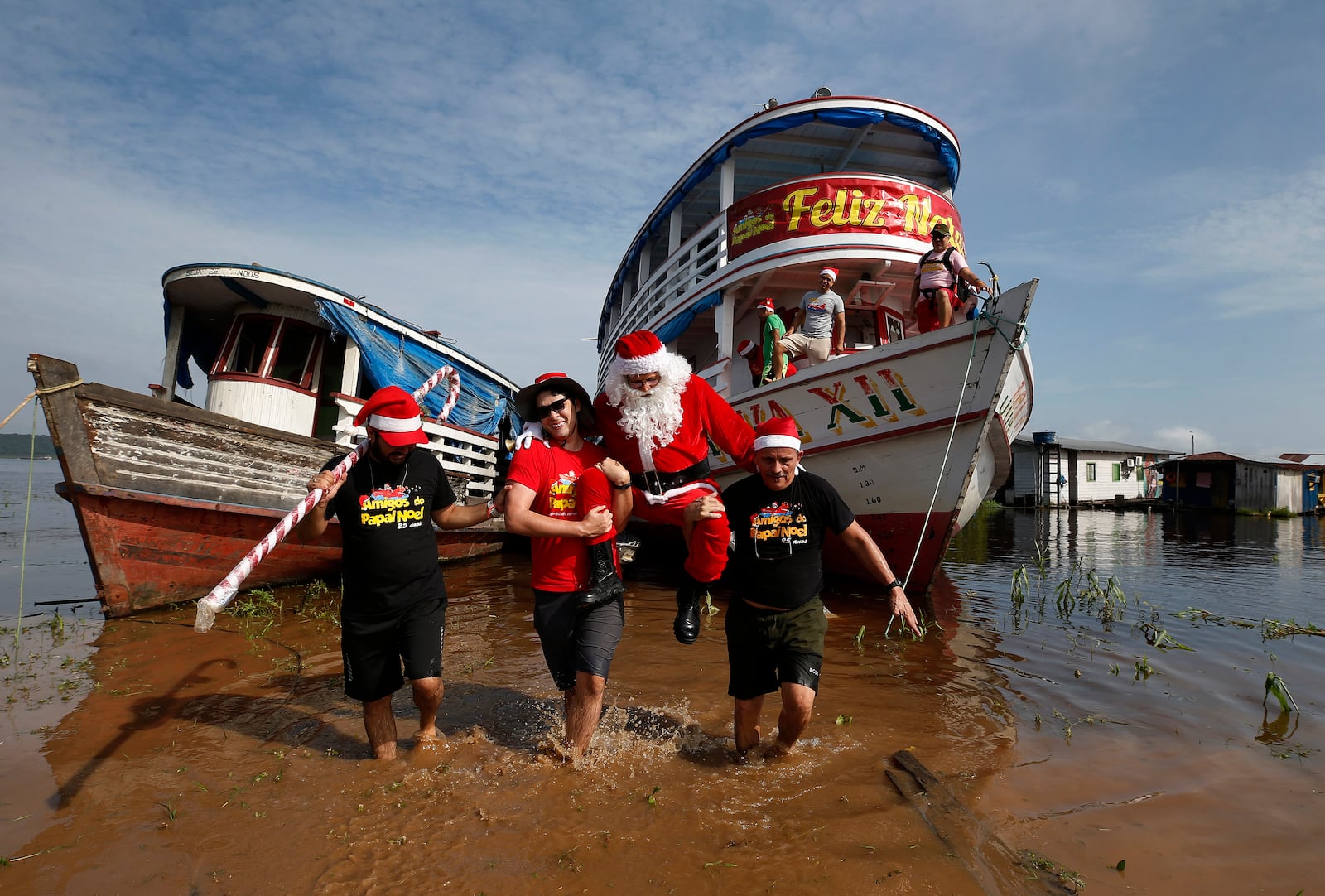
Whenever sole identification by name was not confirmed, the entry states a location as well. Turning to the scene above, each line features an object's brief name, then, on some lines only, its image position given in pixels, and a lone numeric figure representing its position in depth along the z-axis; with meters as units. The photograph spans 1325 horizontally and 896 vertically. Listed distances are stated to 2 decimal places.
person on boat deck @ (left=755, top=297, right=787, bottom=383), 8.27
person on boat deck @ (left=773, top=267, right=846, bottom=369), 8.09
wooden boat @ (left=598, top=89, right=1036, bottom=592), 6.86
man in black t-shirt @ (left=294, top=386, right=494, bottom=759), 3.16
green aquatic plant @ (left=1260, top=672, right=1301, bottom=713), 4.03
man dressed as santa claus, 3.36
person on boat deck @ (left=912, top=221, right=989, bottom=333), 7.18
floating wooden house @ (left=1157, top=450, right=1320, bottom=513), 26.77
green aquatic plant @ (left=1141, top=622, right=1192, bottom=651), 5.68
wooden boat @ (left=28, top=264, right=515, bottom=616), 5.84
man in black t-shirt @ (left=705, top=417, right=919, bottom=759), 3.22
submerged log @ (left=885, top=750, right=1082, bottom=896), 2.30
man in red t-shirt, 3.25
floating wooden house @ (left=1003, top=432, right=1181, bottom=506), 28.70
